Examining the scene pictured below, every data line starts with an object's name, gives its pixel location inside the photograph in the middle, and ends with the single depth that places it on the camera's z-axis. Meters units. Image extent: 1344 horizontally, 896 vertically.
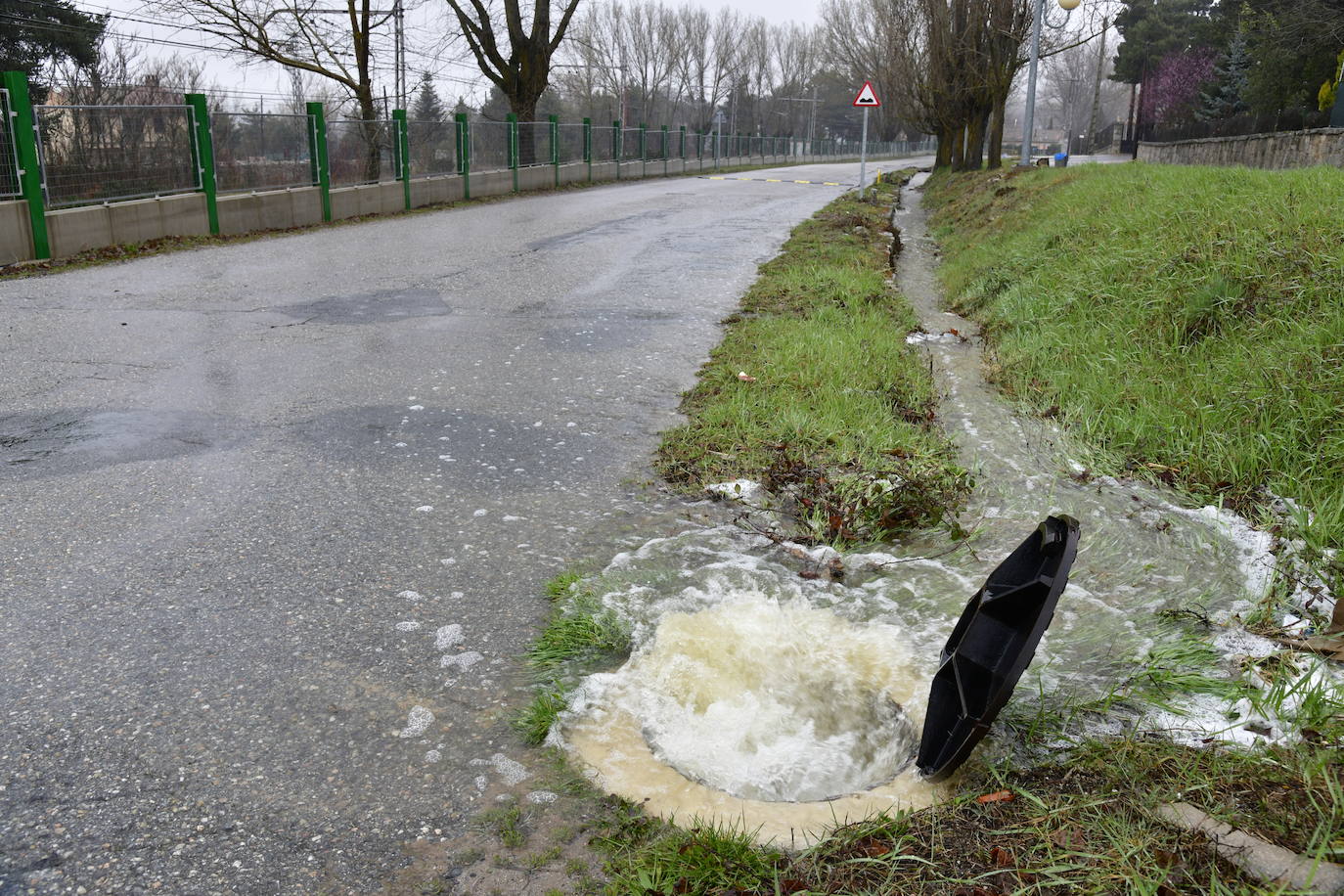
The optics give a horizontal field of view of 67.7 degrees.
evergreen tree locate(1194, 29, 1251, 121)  39.63
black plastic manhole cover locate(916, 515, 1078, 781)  2.62
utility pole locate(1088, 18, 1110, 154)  67.25
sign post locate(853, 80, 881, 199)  21.95
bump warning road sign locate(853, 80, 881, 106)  21.98
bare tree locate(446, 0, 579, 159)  29.47
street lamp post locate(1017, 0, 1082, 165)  21.11
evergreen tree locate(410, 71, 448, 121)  27.05
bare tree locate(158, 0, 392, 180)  24.06
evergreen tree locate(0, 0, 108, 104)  25.42
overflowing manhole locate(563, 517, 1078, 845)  2.65
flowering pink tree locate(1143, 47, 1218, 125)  49.72
